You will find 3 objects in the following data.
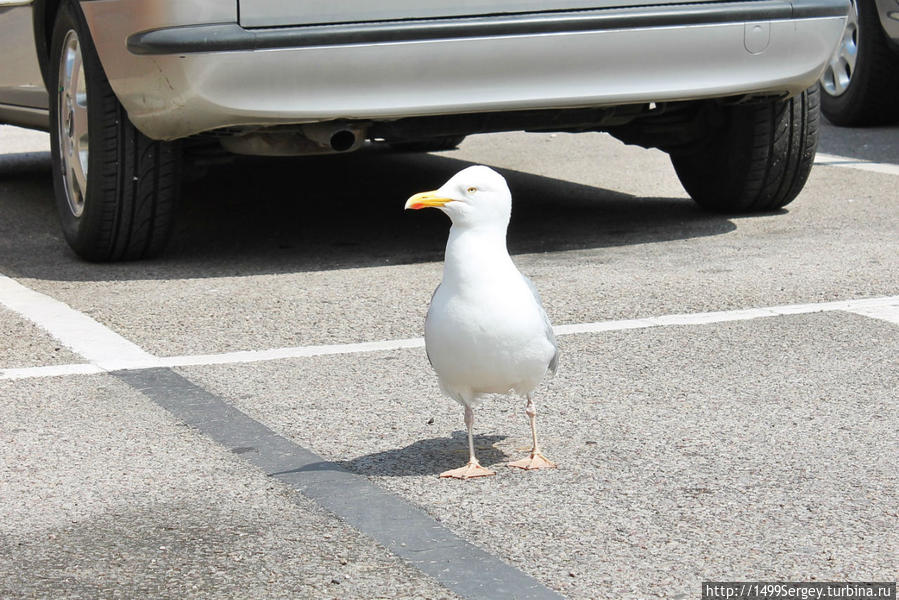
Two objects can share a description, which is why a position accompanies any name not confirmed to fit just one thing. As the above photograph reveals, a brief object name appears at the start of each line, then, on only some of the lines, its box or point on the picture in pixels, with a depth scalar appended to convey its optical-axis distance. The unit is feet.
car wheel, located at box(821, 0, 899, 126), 28.50
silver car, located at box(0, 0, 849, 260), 15.92
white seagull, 9.96
